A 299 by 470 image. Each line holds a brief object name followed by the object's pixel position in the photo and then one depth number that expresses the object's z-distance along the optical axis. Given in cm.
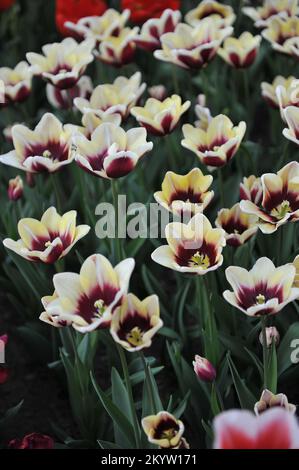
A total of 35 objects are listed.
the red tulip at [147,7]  167
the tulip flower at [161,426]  104
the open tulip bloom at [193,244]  109
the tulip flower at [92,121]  127
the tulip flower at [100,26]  152
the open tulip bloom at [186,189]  118
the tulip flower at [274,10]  155
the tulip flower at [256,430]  84
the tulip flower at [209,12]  157
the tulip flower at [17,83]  144
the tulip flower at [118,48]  149
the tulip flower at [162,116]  127
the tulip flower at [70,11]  165
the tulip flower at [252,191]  123
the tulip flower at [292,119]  119
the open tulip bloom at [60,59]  139
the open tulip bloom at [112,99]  134
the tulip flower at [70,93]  152
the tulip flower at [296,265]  110
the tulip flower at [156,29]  150
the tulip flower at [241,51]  145
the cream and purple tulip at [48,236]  112
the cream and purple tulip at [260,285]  105
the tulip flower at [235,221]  123
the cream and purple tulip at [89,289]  103
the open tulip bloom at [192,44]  139
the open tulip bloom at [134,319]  104
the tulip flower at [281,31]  147
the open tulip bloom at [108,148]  117
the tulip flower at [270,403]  108
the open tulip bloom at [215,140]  122
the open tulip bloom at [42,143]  125
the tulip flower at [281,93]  127
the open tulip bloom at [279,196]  114
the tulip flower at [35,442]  112
